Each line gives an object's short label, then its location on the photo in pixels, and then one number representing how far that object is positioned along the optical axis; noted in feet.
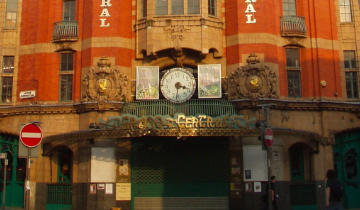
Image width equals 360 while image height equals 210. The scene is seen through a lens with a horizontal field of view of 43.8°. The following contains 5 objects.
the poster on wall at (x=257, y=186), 88.94
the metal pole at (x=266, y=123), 71.22
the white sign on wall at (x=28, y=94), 99.66
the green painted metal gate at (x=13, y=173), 100.37
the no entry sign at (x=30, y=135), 46.50
